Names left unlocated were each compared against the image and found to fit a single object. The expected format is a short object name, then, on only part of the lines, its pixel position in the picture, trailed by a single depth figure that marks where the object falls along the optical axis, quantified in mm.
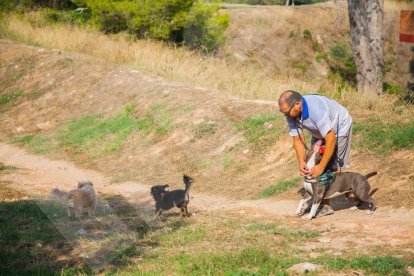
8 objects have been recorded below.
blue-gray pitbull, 8023
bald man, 7582
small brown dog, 8498
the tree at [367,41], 17453
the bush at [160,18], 24734
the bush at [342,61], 30873
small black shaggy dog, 8547
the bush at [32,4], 28673
